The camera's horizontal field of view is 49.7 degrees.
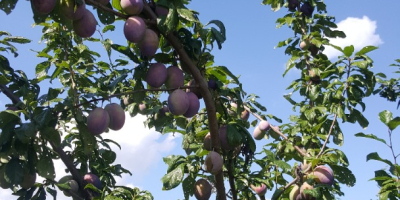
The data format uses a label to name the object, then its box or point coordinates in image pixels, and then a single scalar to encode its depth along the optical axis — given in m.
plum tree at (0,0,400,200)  2.01
